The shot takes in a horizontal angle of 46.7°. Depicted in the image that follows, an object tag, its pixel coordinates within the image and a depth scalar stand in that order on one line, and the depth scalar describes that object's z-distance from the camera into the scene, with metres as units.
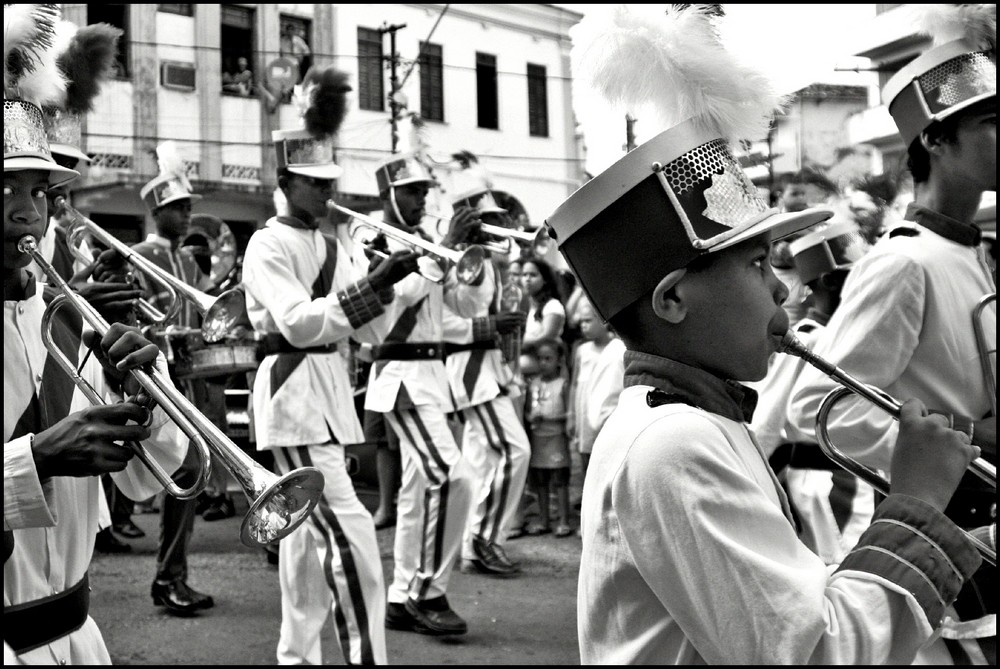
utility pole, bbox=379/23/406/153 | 22.66
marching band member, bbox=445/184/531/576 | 8.02
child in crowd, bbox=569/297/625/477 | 7.22
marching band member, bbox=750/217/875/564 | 5.04
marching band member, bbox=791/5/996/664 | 3.38
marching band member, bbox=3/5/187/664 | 2.69
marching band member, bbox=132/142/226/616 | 6.61
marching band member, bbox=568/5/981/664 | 1.91
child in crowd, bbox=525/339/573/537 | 9.42
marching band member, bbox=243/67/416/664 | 5.14
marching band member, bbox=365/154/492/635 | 6.51
